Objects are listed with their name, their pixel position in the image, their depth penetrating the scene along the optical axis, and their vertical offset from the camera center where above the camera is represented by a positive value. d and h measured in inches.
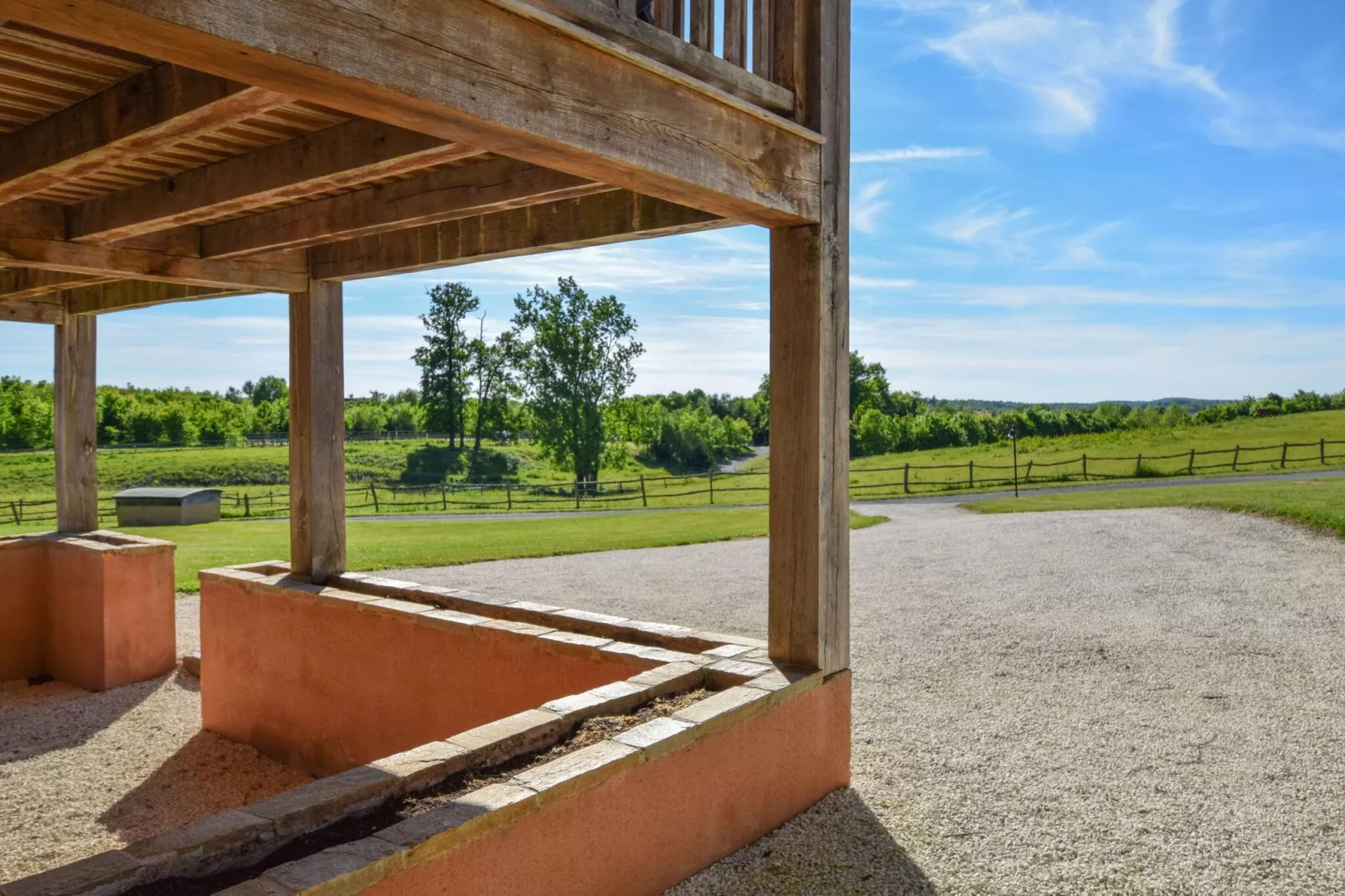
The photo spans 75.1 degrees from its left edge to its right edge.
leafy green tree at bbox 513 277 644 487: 1461.6 +116.0
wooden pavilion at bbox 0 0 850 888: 89.2 +44.9
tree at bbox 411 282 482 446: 1708.9 +137.9
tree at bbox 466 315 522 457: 1587.1 +104.9
